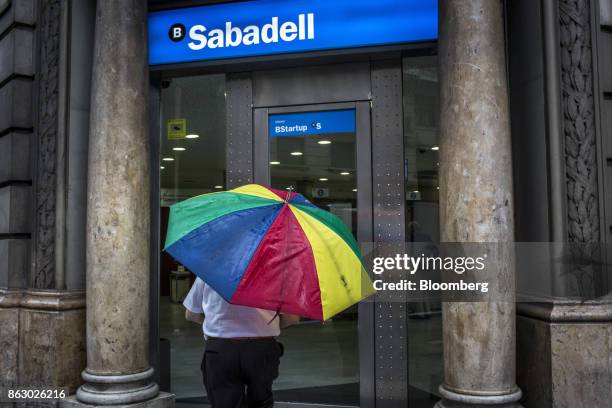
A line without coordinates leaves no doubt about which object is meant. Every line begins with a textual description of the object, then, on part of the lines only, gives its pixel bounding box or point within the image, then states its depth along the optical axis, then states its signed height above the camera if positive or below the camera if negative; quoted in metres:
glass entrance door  5.91 +0.56
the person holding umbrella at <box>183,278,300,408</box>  3.50 -0.61
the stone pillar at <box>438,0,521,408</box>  4.76 +0.38
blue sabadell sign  5.64 +1.96
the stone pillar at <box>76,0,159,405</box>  5.62 +0.20
